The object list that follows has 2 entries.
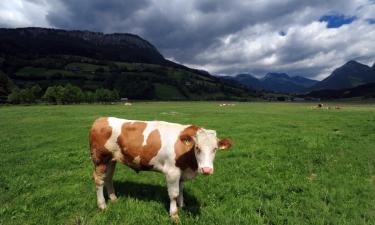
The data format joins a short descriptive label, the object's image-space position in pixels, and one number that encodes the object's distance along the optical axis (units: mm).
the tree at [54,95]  126000
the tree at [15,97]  122781
